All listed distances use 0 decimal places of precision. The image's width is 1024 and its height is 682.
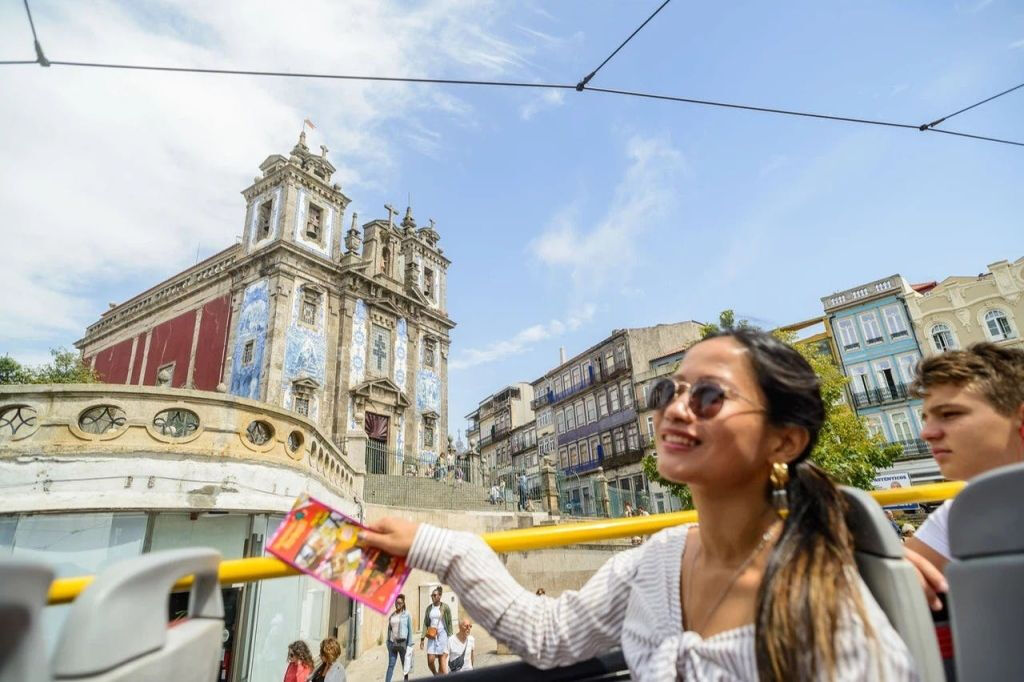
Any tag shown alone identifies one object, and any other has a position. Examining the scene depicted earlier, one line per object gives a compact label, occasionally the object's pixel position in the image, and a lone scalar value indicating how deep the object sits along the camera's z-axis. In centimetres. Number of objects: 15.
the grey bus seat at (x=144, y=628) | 86
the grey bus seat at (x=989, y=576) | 88
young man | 163
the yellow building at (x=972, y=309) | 2386
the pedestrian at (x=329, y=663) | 508
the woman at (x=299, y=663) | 558
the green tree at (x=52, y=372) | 2725
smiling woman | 111
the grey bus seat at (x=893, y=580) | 96
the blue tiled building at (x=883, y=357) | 2483
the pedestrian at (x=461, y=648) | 804
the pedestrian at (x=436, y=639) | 835
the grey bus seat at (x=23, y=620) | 78
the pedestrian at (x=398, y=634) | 811
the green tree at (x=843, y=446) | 1536
